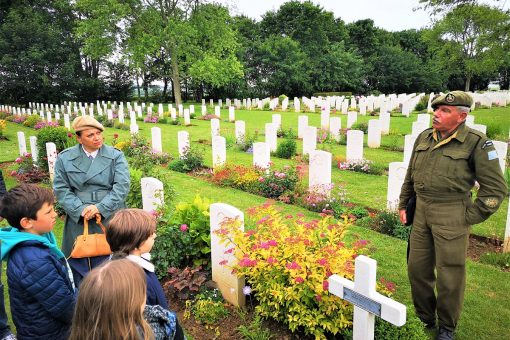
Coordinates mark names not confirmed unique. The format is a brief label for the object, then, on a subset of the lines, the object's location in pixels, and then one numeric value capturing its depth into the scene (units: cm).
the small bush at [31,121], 1971
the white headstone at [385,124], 1400
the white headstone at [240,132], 1221
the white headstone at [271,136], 1102
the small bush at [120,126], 1828
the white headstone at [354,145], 902
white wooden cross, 229
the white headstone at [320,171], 669
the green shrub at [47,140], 927
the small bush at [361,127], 1469
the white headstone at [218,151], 889
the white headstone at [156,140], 1111
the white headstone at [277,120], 1473
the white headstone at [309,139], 981
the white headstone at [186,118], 1895
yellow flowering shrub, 287
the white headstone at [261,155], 816
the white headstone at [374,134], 1176
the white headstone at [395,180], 565
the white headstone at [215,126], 1257
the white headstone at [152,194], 476
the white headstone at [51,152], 845
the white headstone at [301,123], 1323
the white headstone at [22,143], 1094
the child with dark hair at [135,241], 225
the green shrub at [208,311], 347
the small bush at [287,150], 1072
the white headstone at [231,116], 2027
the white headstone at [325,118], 1541
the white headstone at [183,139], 1046
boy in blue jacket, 240
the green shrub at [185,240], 404
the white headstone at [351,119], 1538
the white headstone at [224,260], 356
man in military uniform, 294
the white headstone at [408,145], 770
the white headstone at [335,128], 1281
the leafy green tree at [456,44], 2708
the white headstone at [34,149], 959
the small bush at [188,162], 981
